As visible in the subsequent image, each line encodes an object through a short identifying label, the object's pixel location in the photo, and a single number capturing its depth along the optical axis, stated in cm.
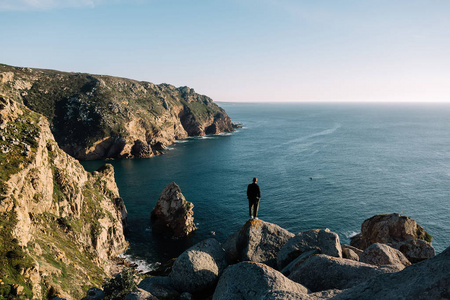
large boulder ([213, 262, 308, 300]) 1093
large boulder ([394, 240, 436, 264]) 2353
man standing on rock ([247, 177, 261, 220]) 1862
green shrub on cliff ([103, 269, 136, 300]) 1289
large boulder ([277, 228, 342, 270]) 1560
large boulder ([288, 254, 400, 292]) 1217
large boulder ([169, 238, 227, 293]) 1460
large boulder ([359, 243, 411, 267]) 1545
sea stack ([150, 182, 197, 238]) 5675
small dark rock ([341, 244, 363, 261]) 1698
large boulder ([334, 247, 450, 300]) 664
